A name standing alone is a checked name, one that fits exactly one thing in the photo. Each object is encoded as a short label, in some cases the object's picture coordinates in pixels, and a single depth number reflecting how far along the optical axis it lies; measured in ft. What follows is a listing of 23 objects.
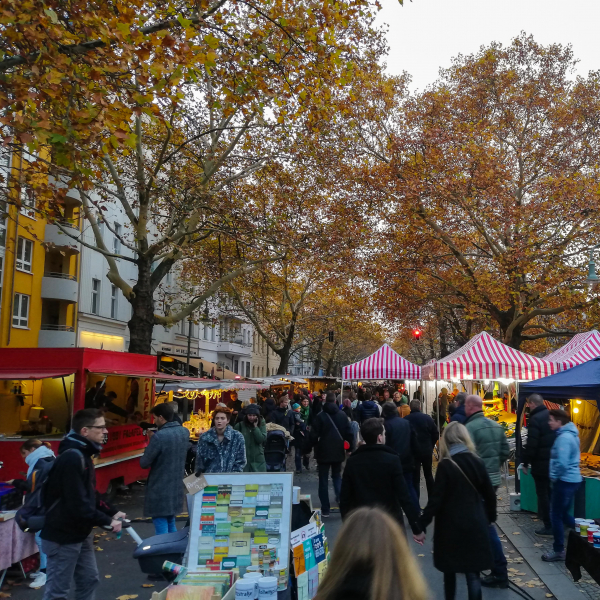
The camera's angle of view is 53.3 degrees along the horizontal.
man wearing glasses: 14.96
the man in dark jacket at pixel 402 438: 29.22
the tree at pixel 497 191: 68.48
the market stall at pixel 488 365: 44.11
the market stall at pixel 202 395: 54.58
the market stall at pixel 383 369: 64.28
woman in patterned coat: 23.07
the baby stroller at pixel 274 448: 36.91
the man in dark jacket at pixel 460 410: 31.17
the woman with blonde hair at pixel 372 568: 7.05
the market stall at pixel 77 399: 36.58
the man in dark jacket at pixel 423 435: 31.96
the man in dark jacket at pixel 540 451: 27.40
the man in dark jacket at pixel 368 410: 43.39
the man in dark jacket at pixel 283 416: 45.83
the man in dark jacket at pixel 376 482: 17.97
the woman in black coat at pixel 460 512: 16.15
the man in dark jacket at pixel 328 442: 32.71
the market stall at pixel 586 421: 28.30
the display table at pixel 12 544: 21.58
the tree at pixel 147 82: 25.34
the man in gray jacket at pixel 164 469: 22.97
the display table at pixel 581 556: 15.93
